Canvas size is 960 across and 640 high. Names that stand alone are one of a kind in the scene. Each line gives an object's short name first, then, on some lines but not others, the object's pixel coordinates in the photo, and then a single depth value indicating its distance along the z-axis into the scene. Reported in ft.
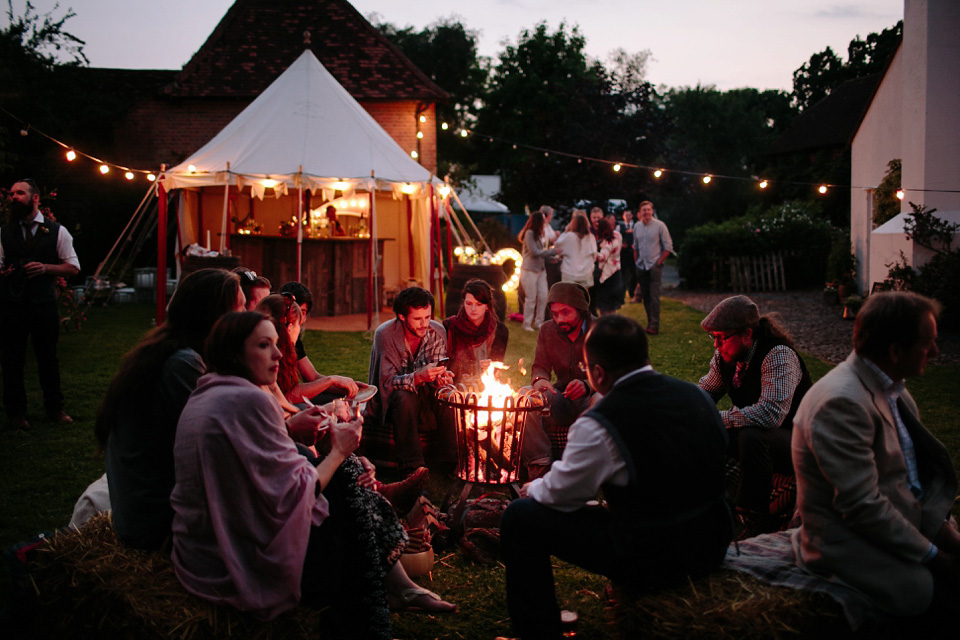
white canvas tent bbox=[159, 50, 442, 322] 37.70
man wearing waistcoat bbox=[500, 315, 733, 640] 8.37
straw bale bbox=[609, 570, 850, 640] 8.39
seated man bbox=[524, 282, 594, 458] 16.65
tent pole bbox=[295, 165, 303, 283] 36.73
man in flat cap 12.84
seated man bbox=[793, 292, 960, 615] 8.41
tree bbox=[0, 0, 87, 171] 56.44
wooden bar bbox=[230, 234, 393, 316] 42.98
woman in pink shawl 8.09
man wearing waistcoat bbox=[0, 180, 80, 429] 19.43
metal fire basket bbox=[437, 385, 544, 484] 13.14
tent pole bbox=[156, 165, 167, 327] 38.06
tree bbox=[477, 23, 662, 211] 80.89
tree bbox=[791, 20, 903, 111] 112.47
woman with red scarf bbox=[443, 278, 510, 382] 17.12
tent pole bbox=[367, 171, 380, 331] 38.01
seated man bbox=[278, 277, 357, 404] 14.61
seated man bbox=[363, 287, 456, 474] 15.69
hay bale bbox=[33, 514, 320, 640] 8.30
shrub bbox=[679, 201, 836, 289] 64.39
